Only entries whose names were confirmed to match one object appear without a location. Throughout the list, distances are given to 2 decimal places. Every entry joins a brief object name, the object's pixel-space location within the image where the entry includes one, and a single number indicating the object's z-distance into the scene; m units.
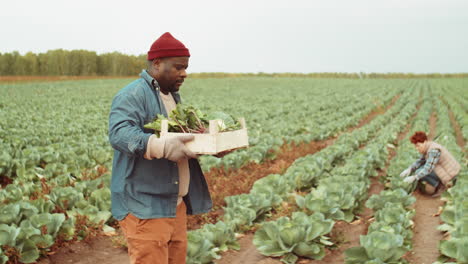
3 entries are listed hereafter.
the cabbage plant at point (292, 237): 4.62
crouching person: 7.09
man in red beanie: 2.53
